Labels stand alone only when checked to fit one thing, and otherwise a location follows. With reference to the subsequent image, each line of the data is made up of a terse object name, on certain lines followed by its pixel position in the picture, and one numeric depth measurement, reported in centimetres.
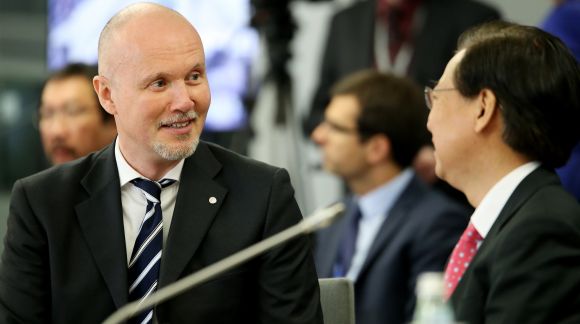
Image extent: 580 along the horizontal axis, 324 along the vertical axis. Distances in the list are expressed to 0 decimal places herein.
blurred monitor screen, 998
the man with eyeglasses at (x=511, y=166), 384
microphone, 327
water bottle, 275
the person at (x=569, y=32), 614
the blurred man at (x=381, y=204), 676
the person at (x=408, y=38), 840
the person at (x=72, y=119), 773
